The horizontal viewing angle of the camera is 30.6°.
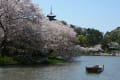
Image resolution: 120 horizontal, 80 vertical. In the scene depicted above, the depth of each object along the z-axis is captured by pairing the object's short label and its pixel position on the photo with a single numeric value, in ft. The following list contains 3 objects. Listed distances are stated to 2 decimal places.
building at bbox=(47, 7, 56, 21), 186.95
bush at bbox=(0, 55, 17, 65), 93.61
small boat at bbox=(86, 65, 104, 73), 78.80
